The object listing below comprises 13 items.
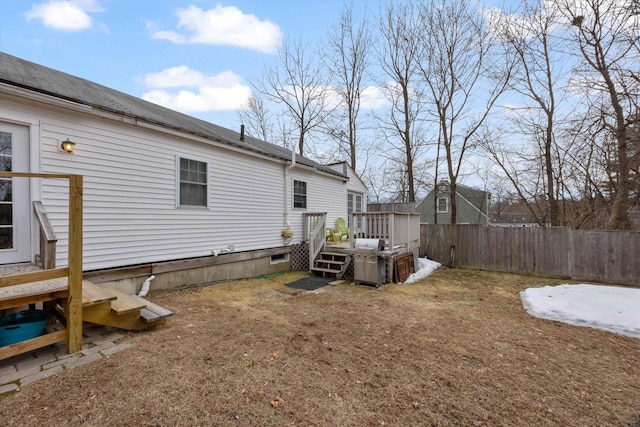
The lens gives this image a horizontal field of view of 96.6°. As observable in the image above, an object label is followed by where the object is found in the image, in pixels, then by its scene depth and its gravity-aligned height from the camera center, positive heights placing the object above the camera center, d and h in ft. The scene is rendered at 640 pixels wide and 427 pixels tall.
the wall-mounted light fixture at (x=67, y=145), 14.62 +3.79
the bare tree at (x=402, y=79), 43.83 +22.54
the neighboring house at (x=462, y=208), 66.91 +2.67
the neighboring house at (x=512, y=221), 94.34 -0.96
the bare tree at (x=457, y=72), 38.99 +20.64
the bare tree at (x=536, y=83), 35.45 +17.52
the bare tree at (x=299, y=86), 55.31 +26.77
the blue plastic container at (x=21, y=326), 9.57 -3.76
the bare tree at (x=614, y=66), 21.45 +13.04
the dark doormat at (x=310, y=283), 22.22 -5.34
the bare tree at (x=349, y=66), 53.88 +29.74
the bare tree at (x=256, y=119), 67.72 +24.01
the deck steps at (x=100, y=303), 9.37 -3.40
